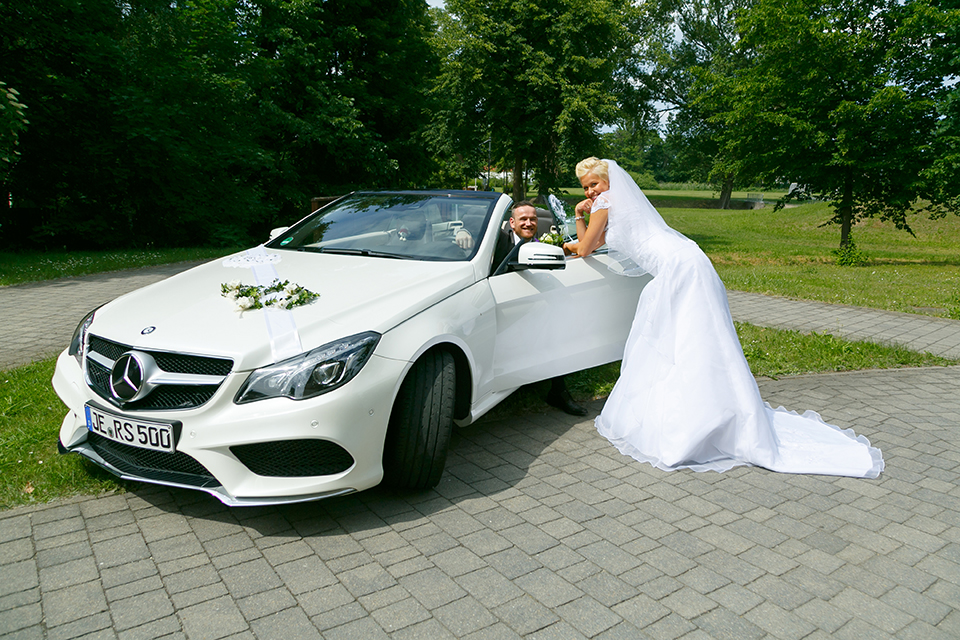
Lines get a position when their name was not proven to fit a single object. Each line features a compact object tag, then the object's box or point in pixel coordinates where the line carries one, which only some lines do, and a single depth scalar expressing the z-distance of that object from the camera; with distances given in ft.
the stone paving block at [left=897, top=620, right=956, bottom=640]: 8.45
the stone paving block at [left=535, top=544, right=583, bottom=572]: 10.00
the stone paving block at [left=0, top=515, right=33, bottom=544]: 10.41
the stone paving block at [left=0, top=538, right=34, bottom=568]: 9.81
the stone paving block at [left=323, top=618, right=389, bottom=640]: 8.25
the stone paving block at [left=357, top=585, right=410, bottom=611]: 8.89
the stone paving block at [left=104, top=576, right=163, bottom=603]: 8.99
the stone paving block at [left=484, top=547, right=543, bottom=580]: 9.78
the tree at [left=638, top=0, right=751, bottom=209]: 133.10
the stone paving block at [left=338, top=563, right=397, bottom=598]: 9.26
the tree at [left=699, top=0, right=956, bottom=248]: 58.03
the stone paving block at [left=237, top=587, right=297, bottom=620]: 8.68
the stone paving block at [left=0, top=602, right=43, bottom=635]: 8.27
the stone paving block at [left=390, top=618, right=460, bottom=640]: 8.27
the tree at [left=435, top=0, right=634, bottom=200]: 79.36
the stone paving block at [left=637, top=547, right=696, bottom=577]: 9.99
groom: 15.05
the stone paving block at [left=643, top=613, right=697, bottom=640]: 8.41
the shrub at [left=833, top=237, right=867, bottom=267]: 59.52
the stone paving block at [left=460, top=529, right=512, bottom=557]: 10.42
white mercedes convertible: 9.87
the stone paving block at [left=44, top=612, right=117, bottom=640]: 8.15
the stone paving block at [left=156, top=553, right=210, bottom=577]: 9.60
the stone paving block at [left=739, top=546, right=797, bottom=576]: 10.06
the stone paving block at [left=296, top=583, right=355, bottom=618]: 8.78
